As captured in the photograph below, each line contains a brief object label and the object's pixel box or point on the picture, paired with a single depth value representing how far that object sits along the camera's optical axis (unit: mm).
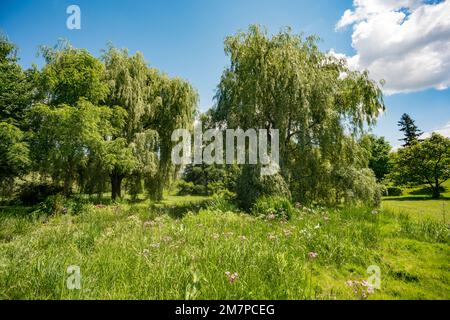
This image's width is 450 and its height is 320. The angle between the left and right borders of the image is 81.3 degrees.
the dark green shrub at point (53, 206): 10895
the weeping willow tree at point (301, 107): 12797
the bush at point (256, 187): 11359
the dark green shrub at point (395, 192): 32000
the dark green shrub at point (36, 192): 15471
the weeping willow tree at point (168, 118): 16953
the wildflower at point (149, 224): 6845
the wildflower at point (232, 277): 3564
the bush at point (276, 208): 7910
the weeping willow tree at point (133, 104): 15266
